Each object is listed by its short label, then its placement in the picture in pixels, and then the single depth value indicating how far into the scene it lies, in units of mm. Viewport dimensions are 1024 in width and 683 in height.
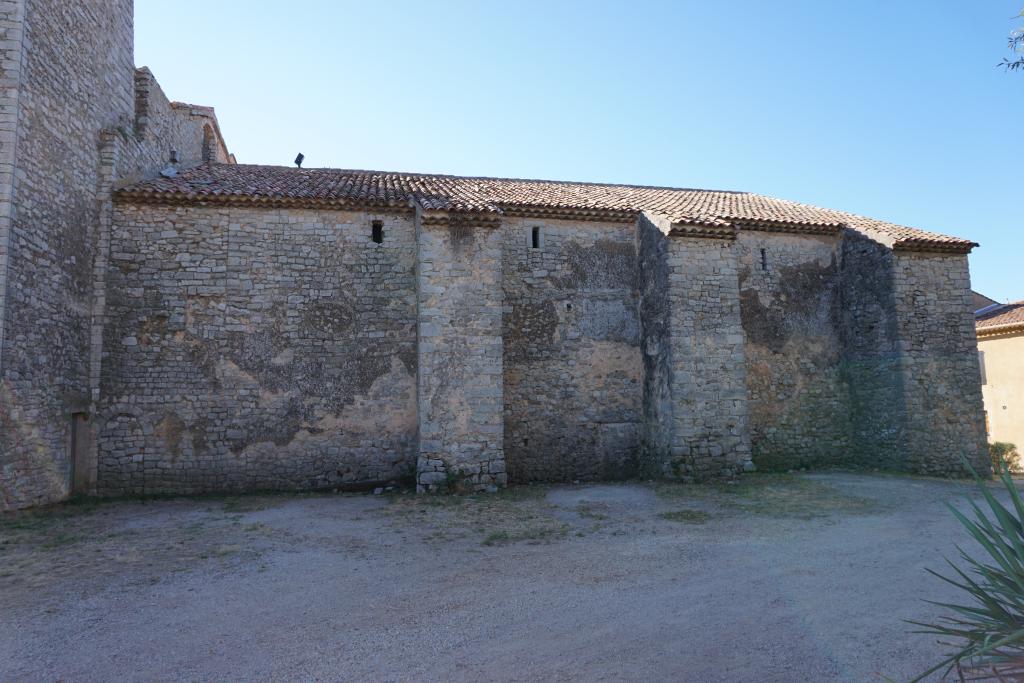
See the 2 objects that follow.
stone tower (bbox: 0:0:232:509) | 7961
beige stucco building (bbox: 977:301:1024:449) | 17688
